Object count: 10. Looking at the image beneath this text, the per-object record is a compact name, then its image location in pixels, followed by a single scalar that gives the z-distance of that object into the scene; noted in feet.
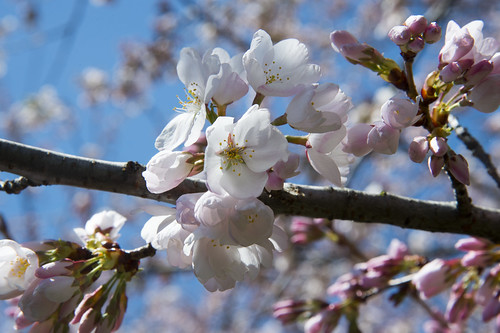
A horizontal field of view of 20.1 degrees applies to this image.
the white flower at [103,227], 2.05
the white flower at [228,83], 1.87
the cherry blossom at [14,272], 1.94
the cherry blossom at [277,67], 1.88
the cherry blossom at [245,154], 1.82
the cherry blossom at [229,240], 1.82
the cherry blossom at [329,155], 1.89
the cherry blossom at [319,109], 1.84
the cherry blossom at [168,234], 1.90
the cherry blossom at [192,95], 1.87
